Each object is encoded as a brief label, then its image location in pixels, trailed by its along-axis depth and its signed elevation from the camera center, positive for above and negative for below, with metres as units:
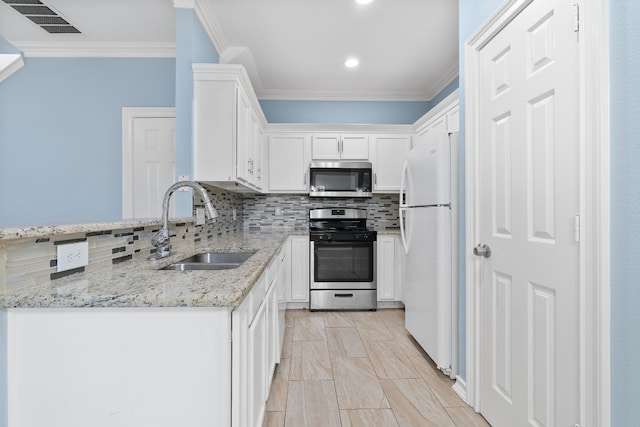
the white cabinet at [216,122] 2.39 +0.68
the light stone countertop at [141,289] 0.90 -0.22
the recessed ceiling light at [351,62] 3.30 +1.56
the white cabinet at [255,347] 0.94 -0.52
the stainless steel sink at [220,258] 1.99 -0.26
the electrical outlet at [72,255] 1.13 -0.15
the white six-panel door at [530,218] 1.18 -0.01
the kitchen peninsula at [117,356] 0.90 -0.39
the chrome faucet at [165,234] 1.62 -0.10
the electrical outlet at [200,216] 2.45 -0.01
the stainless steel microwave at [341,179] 3.88 +0.43
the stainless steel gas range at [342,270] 3.68 -0.62
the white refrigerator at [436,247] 2.14 -0.23
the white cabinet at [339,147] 3.95 +0.82
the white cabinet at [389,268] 3.77 -0.61
